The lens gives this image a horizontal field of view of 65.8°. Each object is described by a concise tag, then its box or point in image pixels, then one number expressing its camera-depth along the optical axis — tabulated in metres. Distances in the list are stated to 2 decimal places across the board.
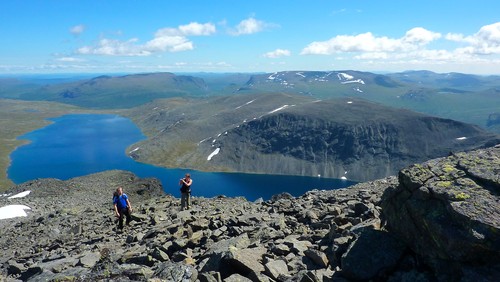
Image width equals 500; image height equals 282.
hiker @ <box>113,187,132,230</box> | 26.19
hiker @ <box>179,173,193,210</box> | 30.30
